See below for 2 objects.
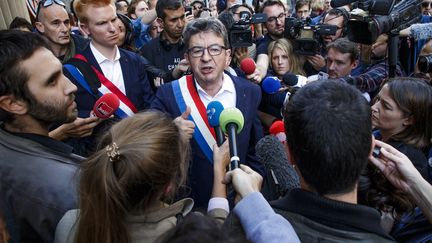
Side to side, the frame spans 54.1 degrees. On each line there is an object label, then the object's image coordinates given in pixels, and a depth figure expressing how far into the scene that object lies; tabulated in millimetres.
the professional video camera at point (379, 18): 2410
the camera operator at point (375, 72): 3088
